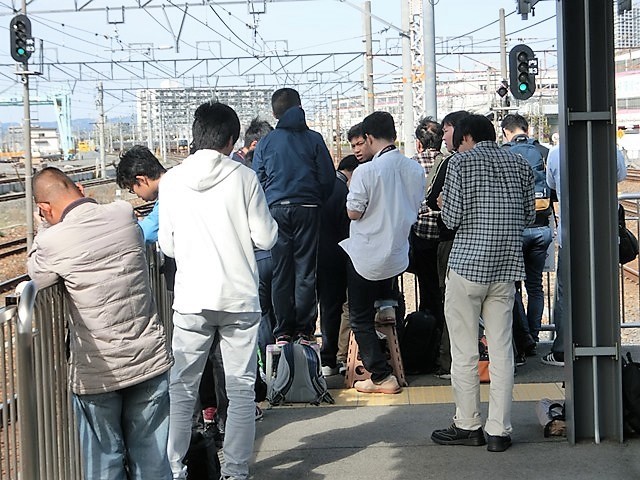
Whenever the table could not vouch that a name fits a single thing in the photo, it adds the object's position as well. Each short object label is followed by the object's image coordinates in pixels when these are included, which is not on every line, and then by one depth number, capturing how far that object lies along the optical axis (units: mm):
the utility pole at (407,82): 34862
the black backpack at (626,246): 12225
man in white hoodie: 9227
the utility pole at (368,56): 55901
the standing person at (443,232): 13078
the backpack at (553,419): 11058
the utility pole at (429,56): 30314
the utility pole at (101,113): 81342
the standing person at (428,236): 13545
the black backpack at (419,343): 14121
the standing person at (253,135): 15740
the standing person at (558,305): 14391
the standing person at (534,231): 14982
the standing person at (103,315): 7768
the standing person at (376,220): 12706
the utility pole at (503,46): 66696
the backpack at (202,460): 9847
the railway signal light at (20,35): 40321
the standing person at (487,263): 10518
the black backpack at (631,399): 10642
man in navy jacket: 13647
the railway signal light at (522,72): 41838
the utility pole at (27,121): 38649
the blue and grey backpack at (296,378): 12932
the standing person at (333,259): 14318
